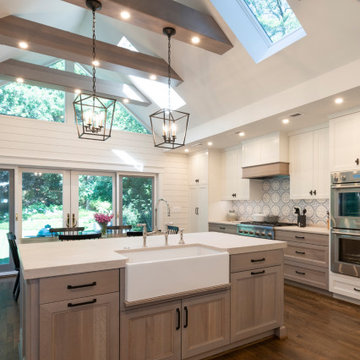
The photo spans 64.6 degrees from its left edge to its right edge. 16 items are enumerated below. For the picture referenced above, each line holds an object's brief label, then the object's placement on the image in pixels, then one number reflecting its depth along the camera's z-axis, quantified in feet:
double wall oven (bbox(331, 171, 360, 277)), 11.23
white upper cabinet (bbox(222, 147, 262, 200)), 18.21
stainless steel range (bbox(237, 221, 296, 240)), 14.97
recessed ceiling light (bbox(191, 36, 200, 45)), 10.23
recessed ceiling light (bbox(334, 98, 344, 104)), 10.59
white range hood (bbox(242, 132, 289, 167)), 15.38
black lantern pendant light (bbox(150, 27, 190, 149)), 8.13
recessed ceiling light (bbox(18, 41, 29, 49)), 10.63
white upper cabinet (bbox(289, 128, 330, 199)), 13.88
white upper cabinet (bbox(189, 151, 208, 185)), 20.35
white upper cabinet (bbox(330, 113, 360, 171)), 11.43
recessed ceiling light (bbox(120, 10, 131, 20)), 8.83
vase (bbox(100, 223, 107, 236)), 13.19
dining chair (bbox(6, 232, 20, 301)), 10.97
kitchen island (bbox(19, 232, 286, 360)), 5.51
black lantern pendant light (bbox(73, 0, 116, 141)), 7.86
